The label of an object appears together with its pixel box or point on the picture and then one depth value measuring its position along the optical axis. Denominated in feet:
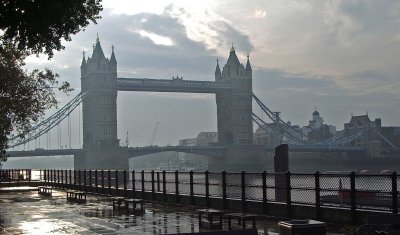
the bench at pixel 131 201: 60.85
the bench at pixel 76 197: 82.12
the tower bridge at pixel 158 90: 467.93
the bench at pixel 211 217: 45.14
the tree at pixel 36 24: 36.51
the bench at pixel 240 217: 42.06
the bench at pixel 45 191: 99.64
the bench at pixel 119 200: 66.11
